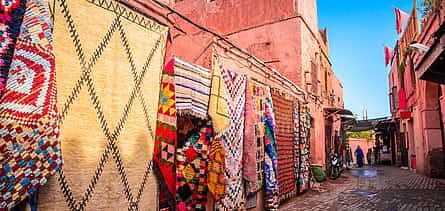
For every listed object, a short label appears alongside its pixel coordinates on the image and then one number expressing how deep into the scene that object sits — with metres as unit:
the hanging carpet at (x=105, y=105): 1.95
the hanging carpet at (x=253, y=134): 4.07
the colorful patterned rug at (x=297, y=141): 7.17
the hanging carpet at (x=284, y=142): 5.93
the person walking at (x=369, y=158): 23.27
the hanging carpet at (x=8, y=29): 1.60
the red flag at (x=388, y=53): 21.03
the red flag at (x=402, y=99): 15.89
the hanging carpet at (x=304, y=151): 7.48
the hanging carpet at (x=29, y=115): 1.50
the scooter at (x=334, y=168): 11.70
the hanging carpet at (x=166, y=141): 2.59
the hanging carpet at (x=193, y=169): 3.17
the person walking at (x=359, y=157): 19.01
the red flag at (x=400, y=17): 14.11
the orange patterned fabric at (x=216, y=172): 3.28
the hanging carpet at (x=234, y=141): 3.66
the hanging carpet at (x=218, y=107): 3.23
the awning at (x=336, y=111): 11.95
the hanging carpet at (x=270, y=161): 5.07
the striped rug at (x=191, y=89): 2.97
